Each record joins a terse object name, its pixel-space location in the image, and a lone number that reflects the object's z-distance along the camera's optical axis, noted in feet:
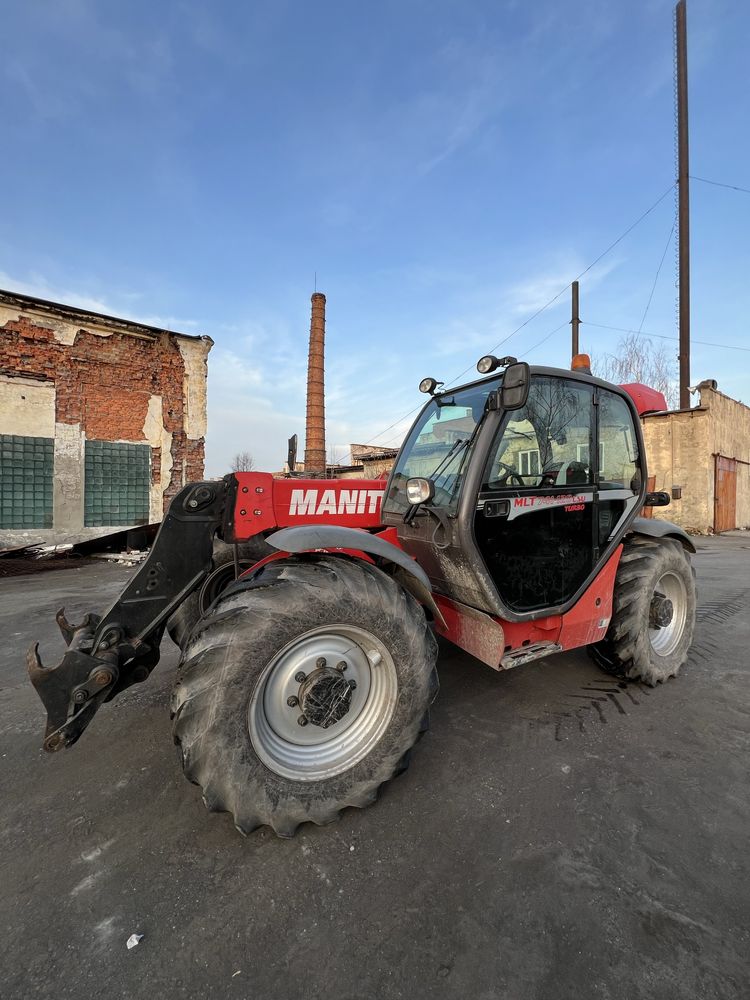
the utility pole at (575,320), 69.15
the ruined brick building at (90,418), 36.01
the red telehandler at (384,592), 6.29
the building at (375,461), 67.95
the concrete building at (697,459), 50.75
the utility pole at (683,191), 56.80
